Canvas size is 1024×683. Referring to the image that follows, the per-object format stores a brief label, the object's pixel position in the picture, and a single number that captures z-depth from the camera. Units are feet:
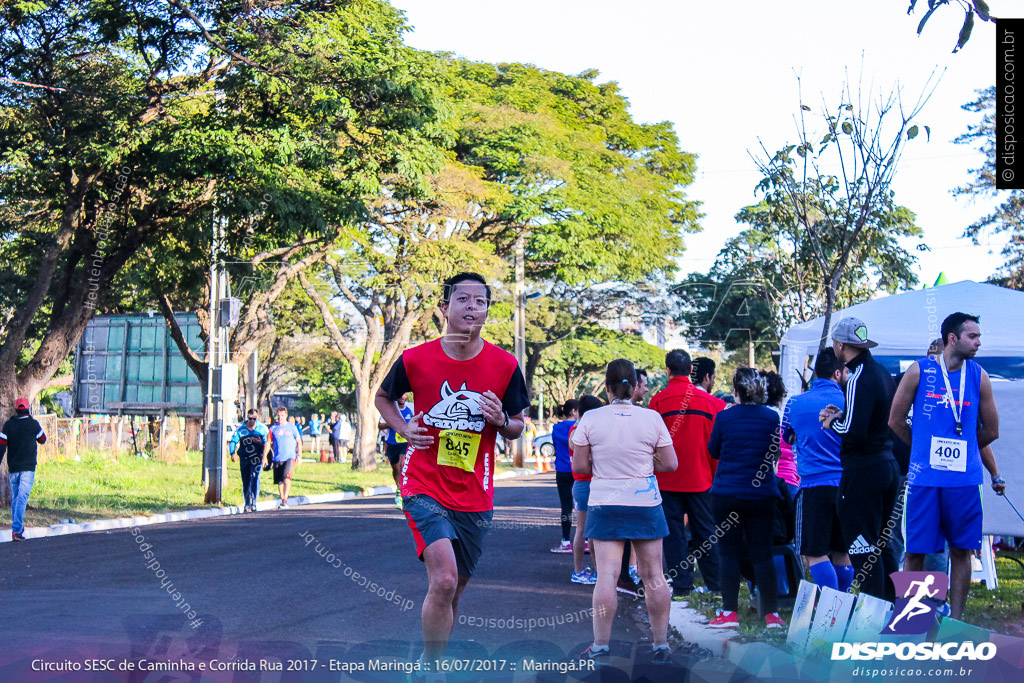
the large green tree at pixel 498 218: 93.35
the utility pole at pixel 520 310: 103.50
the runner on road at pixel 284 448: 65.10
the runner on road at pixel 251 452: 61.98
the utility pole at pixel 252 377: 126.99
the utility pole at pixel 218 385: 65.31
